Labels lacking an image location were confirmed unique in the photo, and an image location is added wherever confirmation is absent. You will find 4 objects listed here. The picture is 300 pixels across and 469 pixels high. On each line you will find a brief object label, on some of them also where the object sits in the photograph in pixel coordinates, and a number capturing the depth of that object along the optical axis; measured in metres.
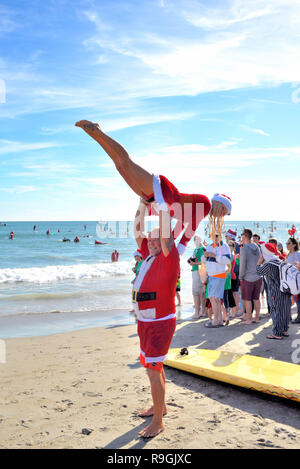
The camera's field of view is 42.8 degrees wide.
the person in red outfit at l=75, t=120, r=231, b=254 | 2.89
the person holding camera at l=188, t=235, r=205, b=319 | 8.95
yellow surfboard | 4.11
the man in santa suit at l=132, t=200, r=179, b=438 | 3.34
